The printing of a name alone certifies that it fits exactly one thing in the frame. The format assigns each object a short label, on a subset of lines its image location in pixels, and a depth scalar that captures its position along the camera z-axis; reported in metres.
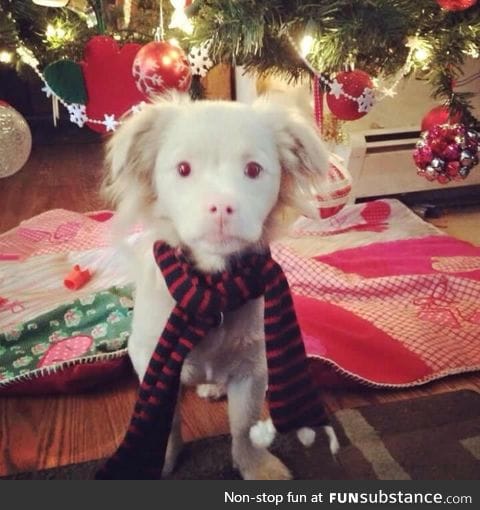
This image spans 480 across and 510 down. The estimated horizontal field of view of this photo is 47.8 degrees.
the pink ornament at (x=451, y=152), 1.18
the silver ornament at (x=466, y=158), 1.18
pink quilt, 1.02
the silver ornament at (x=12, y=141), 1.13
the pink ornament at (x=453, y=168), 1.20
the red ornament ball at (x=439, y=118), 1.22
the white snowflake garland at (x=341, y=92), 1.12
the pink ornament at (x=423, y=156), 1.22
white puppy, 0.62
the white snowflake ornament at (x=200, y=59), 1.12
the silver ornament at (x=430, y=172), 1.23
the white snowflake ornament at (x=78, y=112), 1.16
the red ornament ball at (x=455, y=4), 1.00
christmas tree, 1.04
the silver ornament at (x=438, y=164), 1.21
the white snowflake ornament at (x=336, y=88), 1.12
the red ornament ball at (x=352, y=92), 1.12
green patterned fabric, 0.98
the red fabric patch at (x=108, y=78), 1.12
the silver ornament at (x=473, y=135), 1.19
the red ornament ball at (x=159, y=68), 1.02
